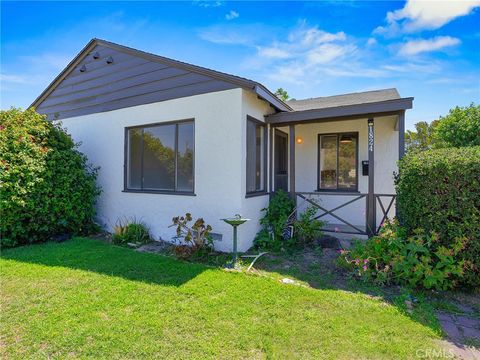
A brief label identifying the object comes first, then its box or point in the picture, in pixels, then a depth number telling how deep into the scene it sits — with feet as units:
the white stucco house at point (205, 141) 17.17
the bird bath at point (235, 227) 14.44
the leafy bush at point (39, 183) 17.49
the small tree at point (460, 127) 31.04
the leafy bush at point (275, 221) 18.12
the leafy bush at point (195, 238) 16.26
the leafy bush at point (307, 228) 18.17
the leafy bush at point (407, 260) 11.27
